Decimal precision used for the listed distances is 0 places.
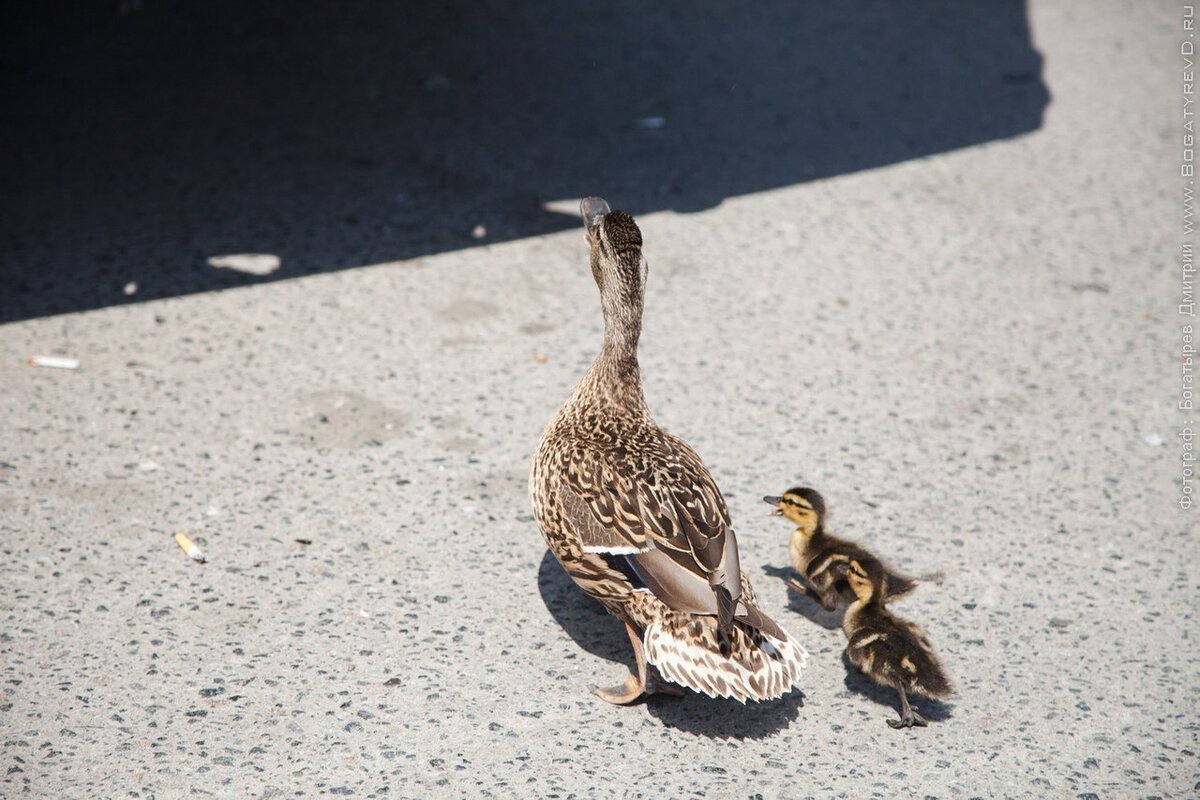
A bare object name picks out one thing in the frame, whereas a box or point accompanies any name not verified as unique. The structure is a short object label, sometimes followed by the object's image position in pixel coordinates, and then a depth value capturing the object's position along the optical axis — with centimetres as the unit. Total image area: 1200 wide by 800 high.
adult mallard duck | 703
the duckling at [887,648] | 748
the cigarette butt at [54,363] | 1068
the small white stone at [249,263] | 1228
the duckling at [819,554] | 815
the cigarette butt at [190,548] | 866
